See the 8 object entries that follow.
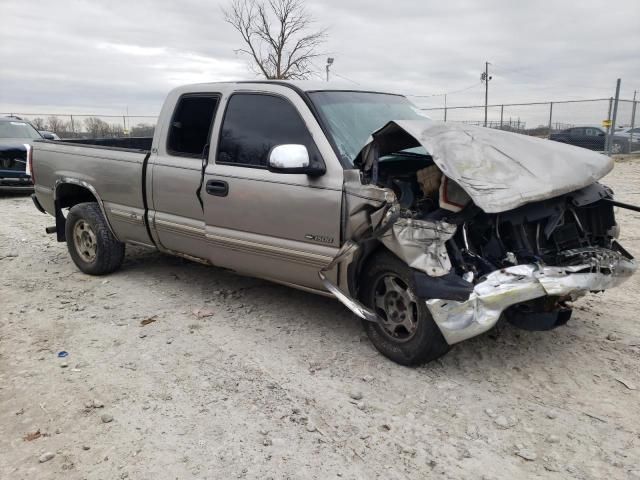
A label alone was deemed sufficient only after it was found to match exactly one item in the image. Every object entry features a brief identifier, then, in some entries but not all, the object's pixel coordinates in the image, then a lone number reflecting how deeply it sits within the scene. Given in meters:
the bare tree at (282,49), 21.62
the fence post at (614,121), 16.85
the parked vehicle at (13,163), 11.84
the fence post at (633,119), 18.47
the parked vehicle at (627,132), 18.69
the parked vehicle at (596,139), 18.61
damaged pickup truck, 3.25
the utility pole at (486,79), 34.38
